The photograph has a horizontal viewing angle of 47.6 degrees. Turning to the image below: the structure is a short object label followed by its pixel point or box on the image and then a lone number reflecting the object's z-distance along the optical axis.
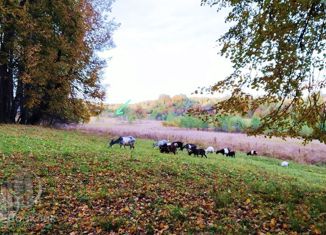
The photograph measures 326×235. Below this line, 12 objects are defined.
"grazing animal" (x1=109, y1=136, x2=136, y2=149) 22.12
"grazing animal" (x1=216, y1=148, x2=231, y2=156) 27.18
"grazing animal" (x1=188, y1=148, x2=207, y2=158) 22.88
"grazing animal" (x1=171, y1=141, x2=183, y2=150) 25.88
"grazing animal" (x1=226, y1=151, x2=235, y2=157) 26.92
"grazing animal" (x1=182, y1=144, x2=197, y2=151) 23.43
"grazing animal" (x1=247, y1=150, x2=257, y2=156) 30.06
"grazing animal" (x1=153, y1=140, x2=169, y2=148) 23.55
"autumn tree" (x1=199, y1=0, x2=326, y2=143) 9.70
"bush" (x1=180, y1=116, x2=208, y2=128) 66.74
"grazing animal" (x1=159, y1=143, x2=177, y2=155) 21.98
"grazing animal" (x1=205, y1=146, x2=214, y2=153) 28.03
